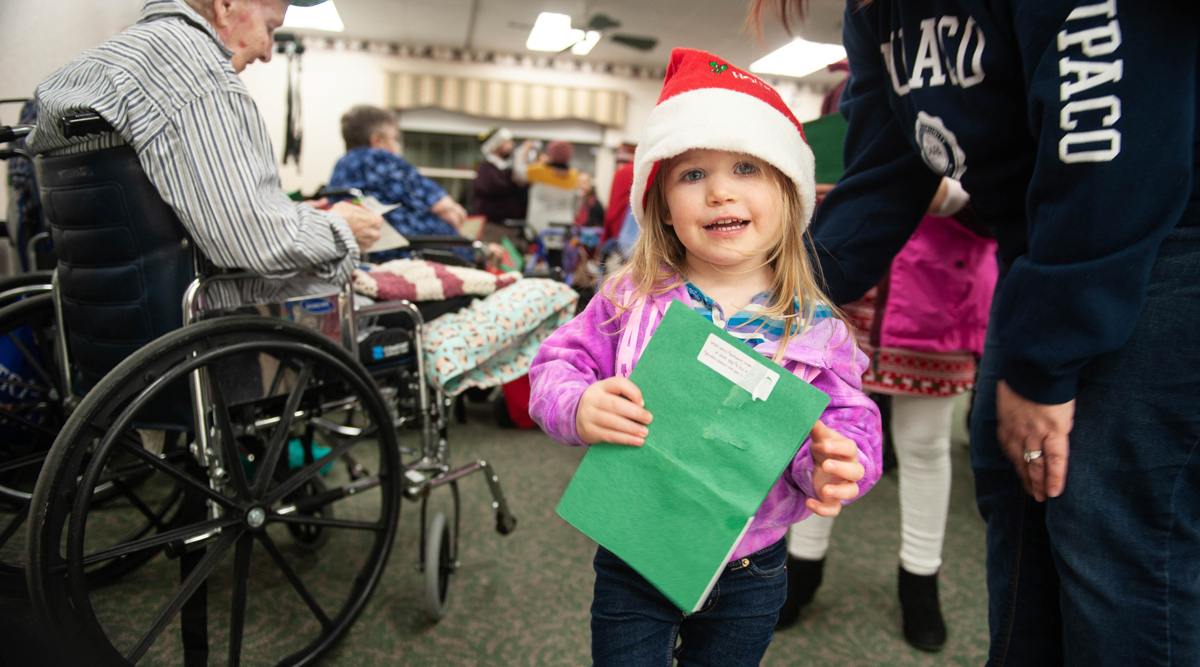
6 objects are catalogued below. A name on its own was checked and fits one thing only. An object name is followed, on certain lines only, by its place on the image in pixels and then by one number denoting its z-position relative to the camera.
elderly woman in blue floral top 2.11
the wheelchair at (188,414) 0.76
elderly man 0.80
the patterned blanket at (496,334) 1.28
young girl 0.57
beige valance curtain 5.35
